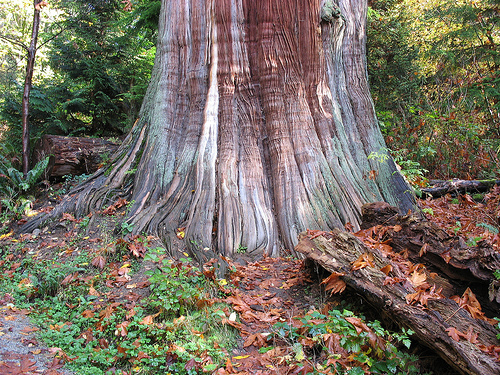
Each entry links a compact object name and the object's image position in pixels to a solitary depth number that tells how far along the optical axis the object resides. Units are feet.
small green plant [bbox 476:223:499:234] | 15.76
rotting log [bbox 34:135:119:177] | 23.56
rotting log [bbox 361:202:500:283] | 8.89
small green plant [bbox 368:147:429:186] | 17.84
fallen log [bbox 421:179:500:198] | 23.15
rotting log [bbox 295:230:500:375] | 7.02
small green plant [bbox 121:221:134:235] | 14.39
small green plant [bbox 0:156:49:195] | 20.66
